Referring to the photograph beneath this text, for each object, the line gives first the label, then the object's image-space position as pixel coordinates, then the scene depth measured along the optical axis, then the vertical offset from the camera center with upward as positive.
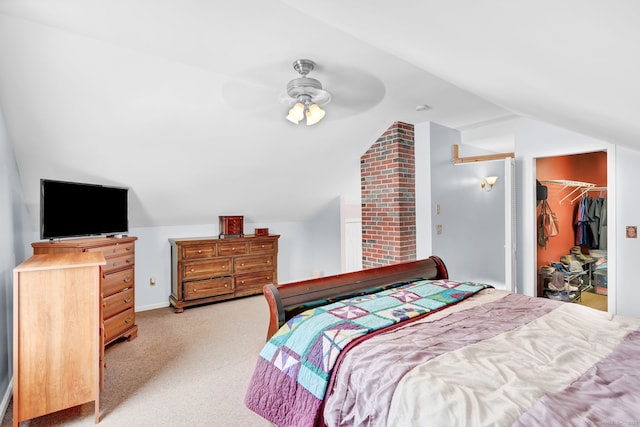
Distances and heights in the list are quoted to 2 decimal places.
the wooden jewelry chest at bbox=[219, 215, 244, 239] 4.66 -0.17
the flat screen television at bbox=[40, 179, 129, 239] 2.71 +0.04
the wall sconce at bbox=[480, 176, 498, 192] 4.60 +0.42
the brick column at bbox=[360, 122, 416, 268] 4.16 +0.19
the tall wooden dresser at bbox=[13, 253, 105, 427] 1.95 -0.73
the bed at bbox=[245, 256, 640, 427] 1.13 -0.61
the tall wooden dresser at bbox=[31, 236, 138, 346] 2.71 -0.59
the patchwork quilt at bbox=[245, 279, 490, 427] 1.54 -0.67
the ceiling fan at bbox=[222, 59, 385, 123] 2.61 +1.10
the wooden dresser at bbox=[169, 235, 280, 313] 4.22 -0.72
